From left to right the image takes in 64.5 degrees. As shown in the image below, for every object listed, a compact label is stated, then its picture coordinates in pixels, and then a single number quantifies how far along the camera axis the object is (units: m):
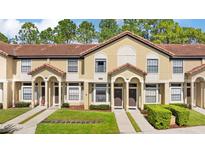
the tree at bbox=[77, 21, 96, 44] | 31.49
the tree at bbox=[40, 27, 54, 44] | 31.25
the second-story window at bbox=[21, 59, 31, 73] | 18.18
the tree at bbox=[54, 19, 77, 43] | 31.17
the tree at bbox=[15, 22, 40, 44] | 31.37
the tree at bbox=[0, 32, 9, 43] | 33.65
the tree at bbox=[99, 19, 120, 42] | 31.27
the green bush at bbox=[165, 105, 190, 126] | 12.00
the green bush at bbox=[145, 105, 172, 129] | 11.45
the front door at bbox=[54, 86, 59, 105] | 18.34
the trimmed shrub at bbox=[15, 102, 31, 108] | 17.53
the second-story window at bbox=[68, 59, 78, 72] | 18.03
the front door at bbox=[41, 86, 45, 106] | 18.32
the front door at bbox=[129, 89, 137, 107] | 17.53
